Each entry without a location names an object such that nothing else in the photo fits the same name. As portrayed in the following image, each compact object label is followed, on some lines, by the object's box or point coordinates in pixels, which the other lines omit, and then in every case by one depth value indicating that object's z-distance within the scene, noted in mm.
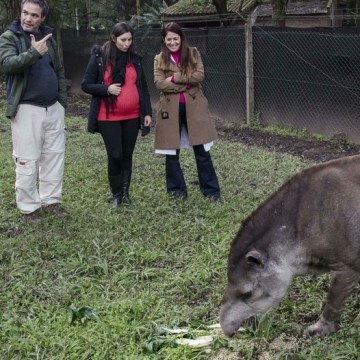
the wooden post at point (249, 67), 11703
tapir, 3865
